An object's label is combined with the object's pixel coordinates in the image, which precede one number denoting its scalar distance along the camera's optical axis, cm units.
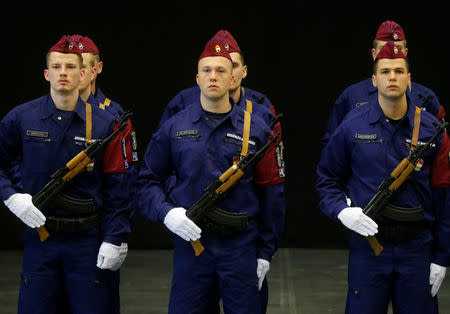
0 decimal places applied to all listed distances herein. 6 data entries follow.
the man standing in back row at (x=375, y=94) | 1145
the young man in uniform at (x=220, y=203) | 867
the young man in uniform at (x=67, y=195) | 899
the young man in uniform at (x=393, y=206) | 874
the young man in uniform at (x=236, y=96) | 1112
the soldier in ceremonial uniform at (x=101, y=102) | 994
